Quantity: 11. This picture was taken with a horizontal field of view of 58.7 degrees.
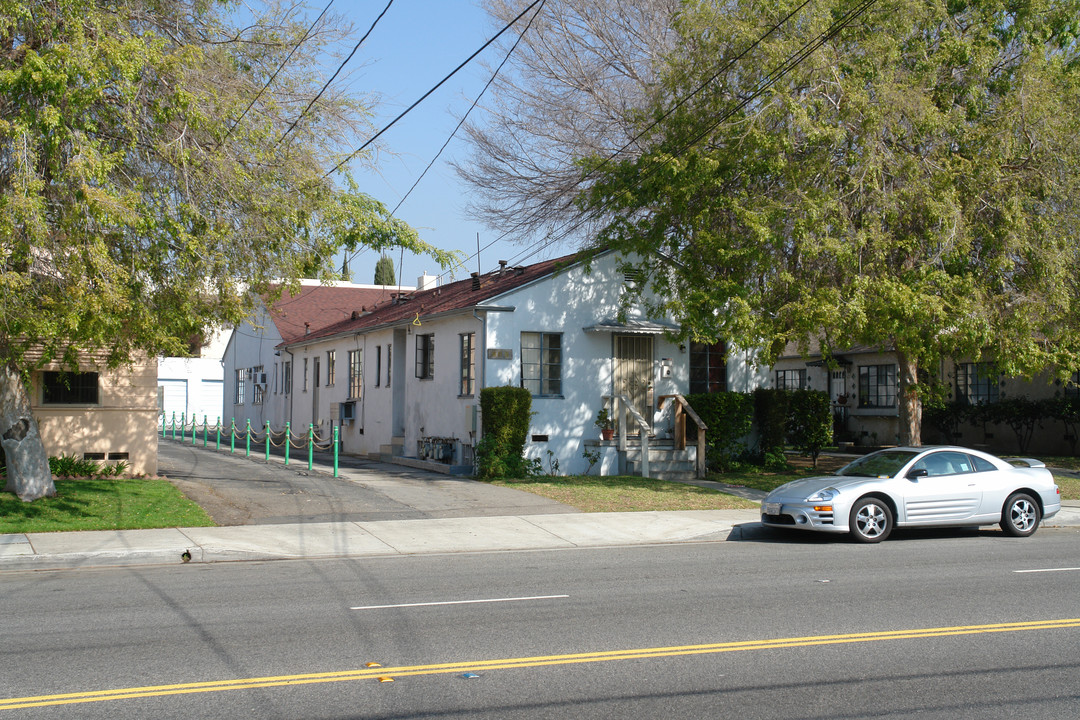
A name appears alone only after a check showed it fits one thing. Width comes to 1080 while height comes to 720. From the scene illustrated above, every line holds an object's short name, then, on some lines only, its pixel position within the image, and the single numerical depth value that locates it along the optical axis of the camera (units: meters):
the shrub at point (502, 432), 20.83
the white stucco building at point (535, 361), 22.23
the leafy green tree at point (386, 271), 62.40
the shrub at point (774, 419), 23.91
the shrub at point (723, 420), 23.23
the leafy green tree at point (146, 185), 12.25
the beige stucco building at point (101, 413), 19.02
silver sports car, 13.72
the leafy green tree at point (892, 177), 17.14
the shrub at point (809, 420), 24.02
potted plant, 22.58
